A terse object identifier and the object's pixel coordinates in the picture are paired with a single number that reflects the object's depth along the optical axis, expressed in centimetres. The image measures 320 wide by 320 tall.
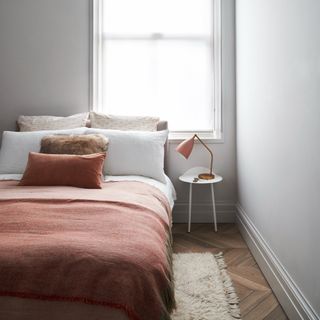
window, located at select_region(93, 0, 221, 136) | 322
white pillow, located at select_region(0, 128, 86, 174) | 259
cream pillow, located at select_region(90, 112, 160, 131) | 291
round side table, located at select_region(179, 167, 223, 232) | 287
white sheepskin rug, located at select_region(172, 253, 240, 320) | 167
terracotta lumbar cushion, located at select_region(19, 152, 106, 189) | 218
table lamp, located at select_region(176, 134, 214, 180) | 278
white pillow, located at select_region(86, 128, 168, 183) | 255
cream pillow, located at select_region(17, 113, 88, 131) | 293
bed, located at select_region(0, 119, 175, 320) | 97
